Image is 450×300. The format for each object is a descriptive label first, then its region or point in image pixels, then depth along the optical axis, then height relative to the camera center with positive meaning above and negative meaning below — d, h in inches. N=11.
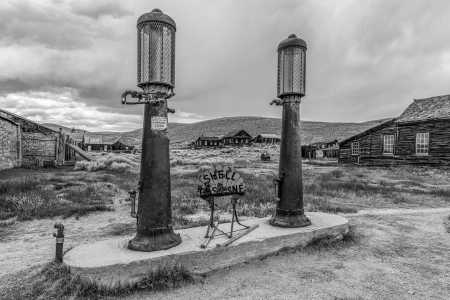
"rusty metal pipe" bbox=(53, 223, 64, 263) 127.0 -41.4
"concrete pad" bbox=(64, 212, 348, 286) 115.2 -46.3
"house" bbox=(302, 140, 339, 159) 1533.0 -34.1
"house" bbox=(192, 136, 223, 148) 2589.1 +25.8
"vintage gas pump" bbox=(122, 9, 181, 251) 131.0 +8.4
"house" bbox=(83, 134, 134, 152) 2356.1 -14.7
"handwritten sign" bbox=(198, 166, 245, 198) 157.2 -19.8
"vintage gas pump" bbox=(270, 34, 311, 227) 177.0 +9.3
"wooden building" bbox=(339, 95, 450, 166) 758.5 +21.7
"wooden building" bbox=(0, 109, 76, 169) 668.1 -4.2
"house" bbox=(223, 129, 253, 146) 2527.1 +52.7
